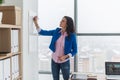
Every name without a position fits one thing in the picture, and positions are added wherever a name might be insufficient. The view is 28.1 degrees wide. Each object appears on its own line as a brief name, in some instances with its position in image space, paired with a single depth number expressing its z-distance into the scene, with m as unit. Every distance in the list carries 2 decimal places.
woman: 4.02
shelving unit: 2.65
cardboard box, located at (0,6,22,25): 2.97
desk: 2.60
